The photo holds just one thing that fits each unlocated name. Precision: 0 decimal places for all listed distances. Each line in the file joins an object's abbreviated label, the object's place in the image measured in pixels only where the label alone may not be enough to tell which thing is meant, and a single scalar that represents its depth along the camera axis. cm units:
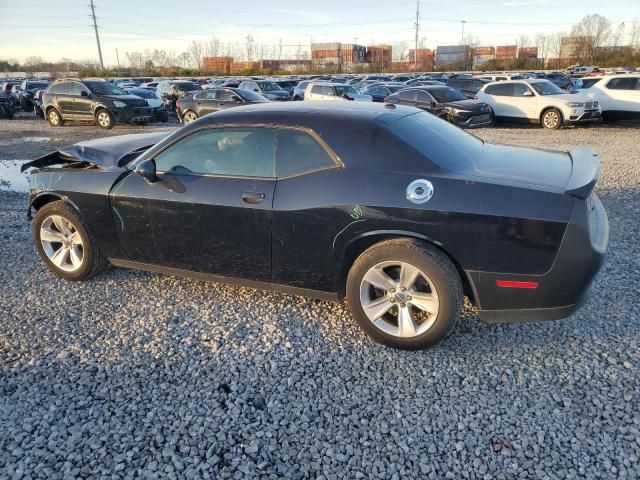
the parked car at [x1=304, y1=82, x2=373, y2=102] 1812
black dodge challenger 284
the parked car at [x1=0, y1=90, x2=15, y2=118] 2236
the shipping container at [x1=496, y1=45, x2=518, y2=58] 8019
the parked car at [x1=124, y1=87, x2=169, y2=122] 1859
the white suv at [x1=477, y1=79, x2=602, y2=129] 1445
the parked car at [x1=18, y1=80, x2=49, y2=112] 2450
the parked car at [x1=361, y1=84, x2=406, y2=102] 1981
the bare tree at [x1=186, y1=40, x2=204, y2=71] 8656
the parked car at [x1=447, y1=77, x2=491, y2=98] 2047
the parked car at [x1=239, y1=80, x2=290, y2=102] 2152
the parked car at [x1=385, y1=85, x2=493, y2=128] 1477
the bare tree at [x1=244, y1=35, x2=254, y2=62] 8764
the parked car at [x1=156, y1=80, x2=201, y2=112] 2269
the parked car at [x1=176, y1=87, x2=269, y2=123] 1706
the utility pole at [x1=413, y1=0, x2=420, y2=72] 6744
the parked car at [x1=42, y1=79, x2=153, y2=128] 1689
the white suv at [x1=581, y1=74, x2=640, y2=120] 1466
